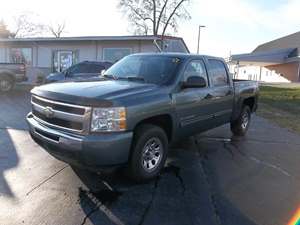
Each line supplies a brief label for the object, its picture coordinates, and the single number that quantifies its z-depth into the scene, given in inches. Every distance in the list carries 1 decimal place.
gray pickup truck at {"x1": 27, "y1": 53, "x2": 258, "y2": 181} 107.7
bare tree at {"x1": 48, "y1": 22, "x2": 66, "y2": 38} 1935.4
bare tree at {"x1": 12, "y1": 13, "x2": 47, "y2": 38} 1848.8
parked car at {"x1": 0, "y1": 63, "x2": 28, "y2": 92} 448.7
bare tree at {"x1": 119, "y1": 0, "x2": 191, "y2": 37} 1204.6
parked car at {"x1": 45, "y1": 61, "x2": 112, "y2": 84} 398.6
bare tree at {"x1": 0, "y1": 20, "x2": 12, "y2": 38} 1462.8
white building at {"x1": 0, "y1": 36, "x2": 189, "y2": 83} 542.2
